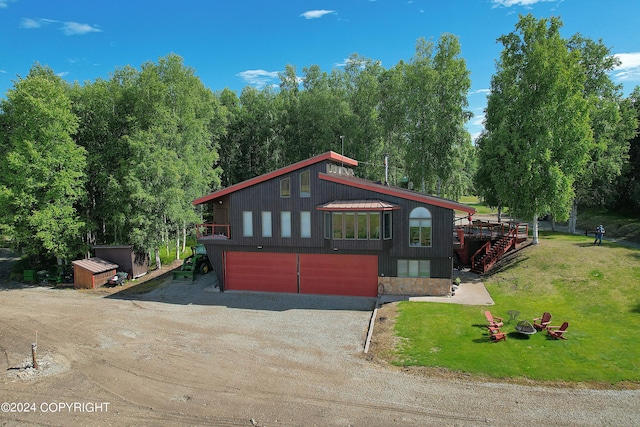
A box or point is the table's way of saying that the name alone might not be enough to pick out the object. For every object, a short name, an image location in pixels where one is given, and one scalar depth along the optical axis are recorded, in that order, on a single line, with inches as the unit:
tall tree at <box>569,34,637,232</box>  1364.4
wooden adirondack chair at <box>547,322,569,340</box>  665.6
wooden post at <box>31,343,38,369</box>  622.2
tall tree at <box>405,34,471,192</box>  1450.5
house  946.1
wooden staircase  1162.6
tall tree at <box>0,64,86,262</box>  1171.3
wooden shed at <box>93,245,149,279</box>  1259.8
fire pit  670.5
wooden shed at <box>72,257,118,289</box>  1161.4
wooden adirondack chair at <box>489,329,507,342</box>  662.6
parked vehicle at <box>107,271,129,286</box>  1185.4
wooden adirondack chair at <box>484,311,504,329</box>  693.9
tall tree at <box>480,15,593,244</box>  1115.9
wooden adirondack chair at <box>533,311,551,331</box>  697.3
